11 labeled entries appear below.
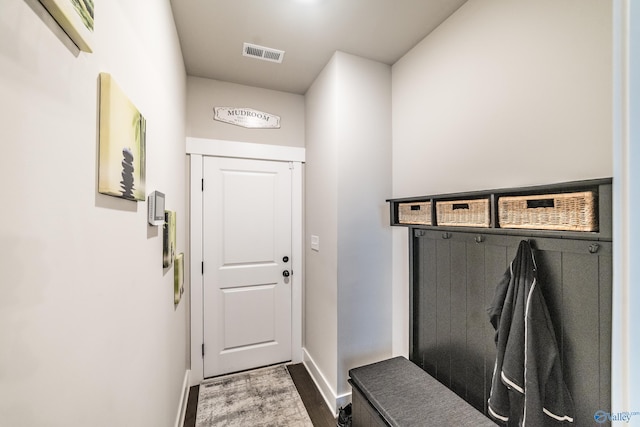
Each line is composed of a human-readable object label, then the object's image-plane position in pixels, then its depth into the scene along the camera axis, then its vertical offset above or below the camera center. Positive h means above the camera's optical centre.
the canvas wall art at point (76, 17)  0.46 +0.38
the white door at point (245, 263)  2.45 -0.50
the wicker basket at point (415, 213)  1.65 +0.00
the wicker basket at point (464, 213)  1.29 +0.00
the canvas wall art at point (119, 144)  0.68 +0.20
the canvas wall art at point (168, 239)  1.40 -0.15
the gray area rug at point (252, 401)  1.92 -1.52
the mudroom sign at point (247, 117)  2.49 +0.94
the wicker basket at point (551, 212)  0.92 +0.01
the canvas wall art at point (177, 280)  1.73 -0.47
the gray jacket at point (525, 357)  1.08 -0.63
